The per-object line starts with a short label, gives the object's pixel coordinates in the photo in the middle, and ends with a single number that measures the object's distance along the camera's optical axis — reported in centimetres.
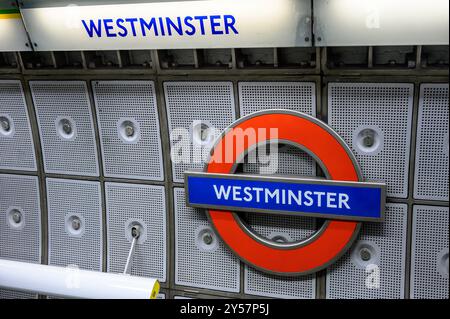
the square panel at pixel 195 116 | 516
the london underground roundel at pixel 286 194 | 482
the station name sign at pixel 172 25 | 420
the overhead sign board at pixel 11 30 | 483
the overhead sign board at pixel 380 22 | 377
